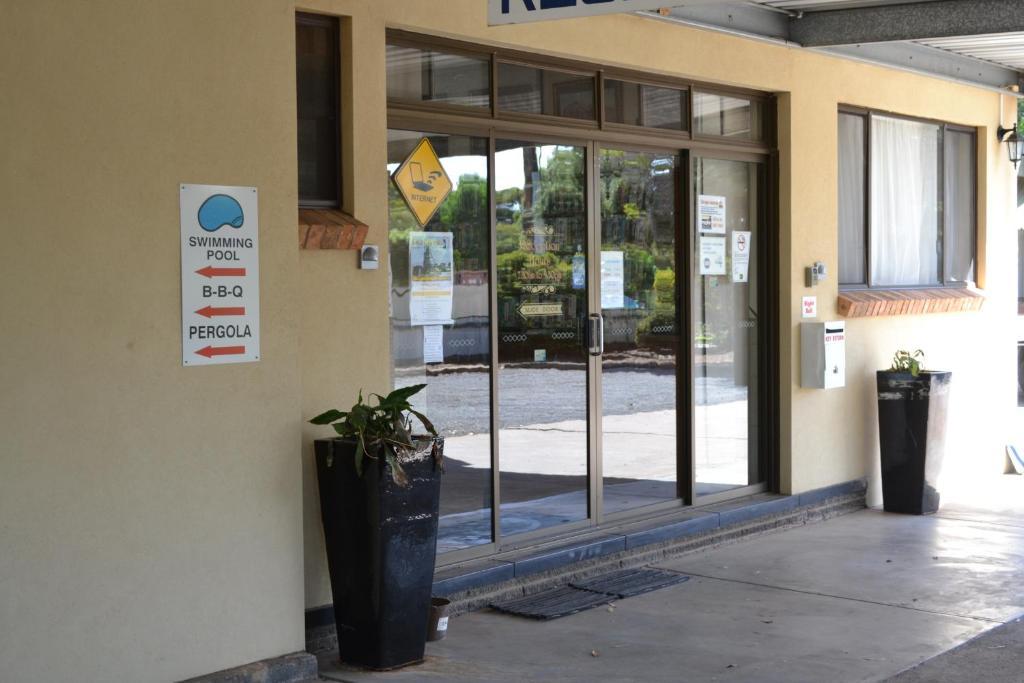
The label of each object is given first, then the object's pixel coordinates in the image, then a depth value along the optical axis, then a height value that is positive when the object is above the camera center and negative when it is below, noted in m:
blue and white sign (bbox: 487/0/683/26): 4.95 +1.19
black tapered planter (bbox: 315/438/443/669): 5.48 -1.06
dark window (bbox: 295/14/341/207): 6.04 +0.95
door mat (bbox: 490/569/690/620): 6.64 -1.57
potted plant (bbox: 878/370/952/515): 9.23 -0.97
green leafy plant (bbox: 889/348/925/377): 9.40 -0.46
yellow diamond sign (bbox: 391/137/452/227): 6.56 +0.64
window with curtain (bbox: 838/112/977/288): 9.73 +0.79
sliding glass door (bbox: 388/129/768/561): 6.85 -0.16
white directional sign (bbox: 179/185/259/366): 5.14 +0.13
